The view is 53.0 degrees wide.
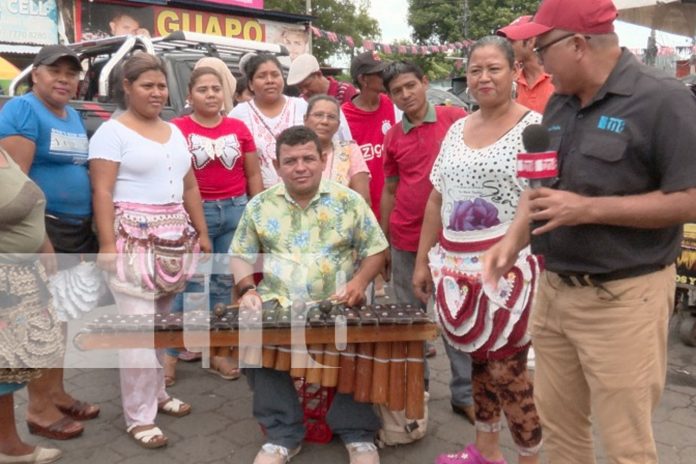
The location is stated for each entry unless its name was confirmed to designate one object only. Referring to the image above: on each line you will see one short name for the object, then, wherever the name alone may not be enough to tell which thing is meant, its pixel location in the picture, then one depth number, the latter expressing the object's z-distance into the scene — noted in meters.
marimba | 2.91
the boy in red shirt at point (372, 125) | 4.82
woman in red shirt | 4.18
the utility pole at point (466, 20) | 36.59
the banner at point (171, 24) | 16.67
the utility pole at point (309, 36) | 20.72
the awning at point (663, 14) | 7.01
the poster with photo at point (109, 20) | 16.48
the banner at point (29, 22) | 14.98
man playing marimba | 3.37
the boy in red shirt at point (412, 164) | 3.72
